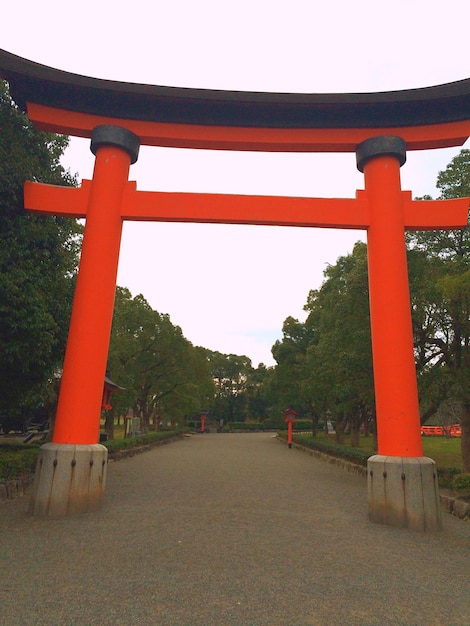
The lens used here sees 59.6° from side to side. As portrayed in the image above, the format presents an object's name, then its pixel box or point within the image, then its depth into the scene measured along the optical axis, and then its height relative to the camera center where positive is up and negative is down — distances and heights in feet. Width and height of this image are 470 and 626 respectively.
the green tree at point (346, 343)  39.81 +8.62
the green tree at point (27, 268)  23.16 +8.57
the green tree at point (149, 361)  75.36 +10.97
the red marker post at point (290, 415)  75.31 +0.97
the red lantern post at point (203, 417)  147.34 -0.11
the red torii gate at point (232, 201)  21.66 +12.71
